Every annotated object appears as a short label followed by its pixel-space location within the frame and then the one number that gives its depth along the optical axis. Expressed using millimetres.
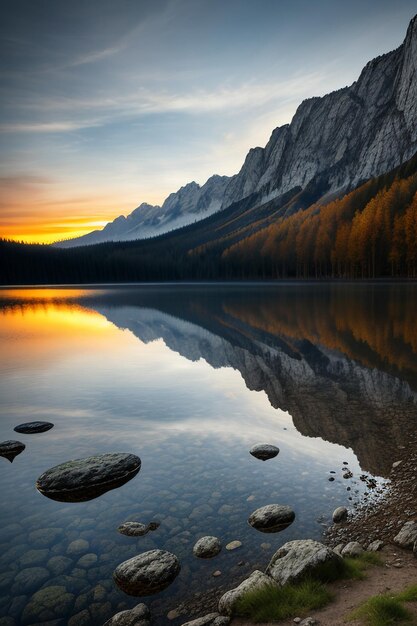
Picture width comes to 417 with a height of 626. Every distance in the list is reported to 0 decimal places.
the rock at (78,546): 8859
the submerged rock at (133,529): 9422
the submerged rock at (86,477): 11414
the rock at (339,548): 8211
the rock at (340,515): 9508
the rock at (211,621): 6400
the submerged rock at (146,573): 7719
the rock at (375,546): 8125
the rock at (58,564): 8211
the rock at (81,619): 6941
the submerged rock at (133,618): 6805
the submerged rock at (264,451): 13277
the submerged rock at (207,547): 8586
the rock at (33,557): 8445
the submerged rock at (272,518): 9461
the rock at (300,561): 6996
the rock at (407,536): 7998
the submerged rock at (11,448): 14030
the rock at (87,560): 8406
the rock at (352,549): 7871
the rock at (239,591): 6742
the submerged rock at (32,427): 16291
